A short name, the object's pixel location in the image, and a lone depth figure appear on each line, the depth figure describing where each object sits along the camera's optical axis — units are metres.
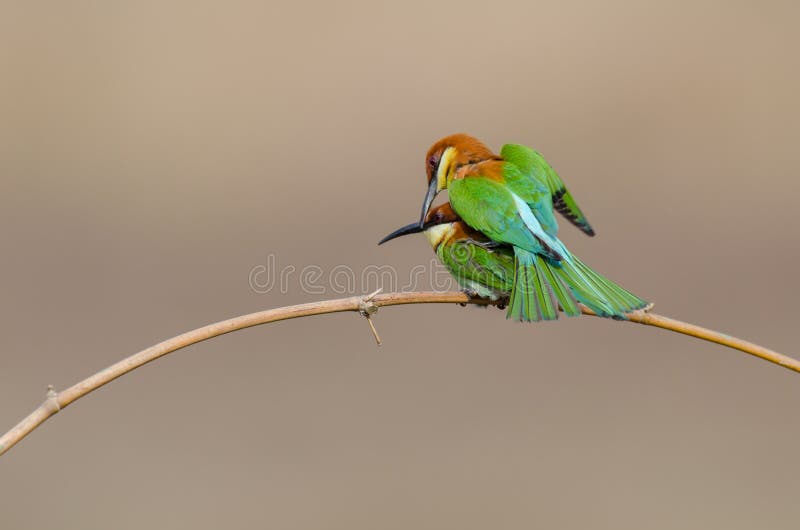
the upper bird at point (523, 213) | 5.14
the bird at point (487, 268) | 5.18
